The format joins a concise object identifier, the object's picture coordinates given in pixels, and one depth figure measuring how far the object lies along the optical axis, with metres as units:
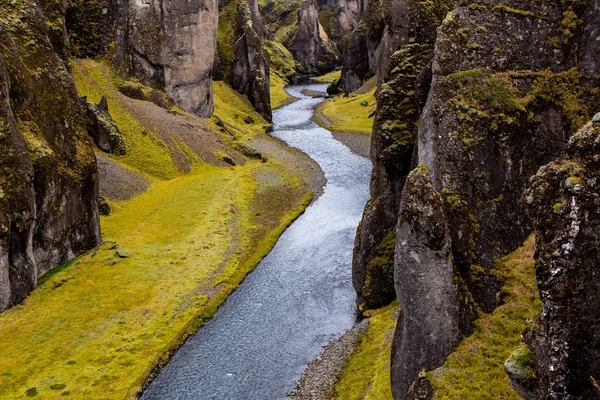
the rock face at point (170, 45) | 90.62
